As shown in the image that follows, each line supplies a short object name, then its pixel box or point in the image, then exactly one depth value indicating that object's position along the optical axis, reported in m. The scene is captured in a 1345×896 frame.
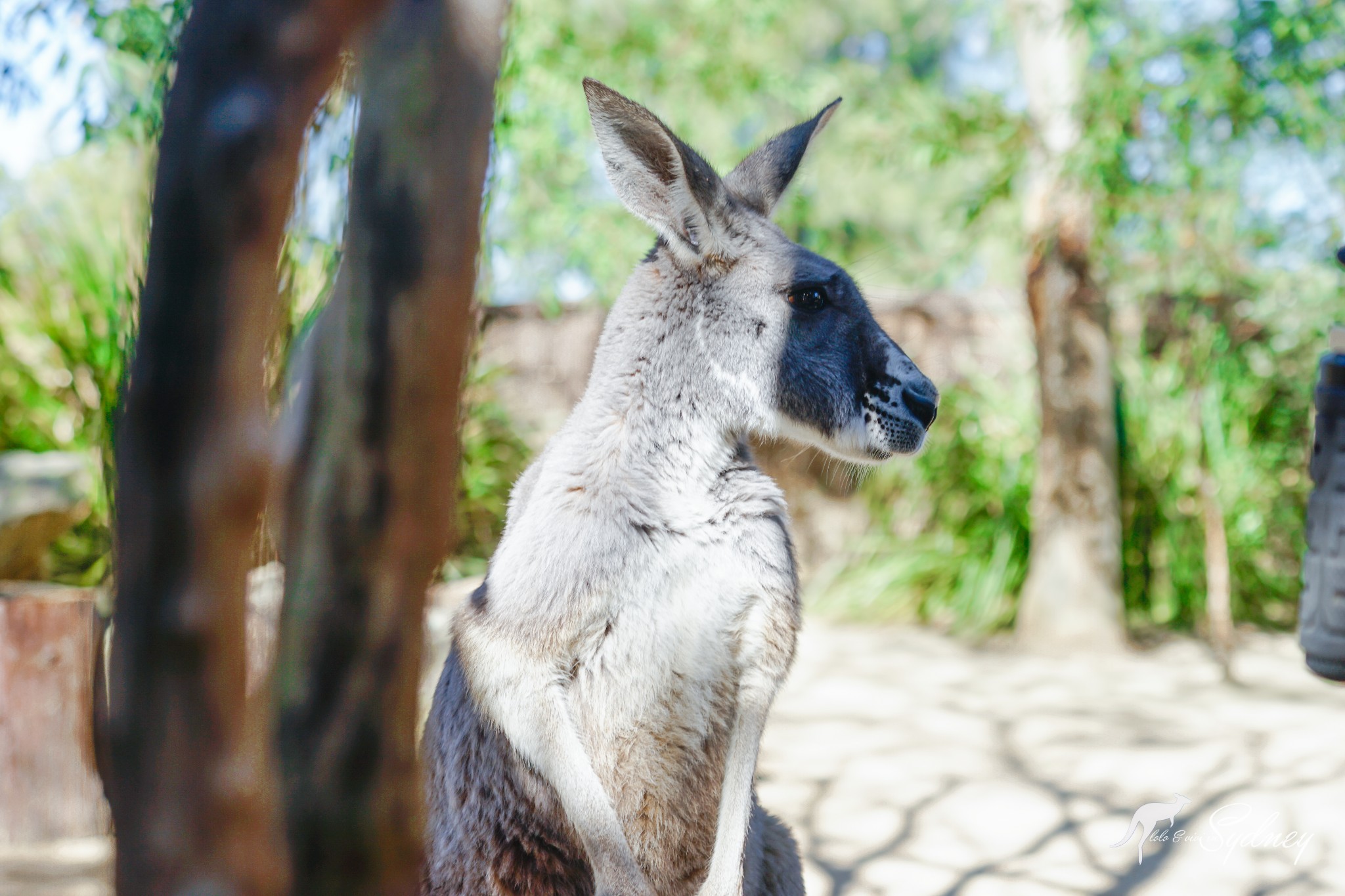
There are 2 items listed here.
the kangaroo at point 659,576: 1.28
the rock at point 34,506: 2.47
